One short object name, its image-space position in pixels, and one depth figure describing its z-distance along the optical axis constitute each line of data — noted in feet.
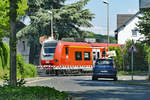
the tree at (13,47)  52.28
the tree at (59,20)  187.11
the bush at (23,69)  123.03
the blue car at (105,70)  115.14
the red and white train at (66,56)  150.61
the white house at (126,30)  291.73
